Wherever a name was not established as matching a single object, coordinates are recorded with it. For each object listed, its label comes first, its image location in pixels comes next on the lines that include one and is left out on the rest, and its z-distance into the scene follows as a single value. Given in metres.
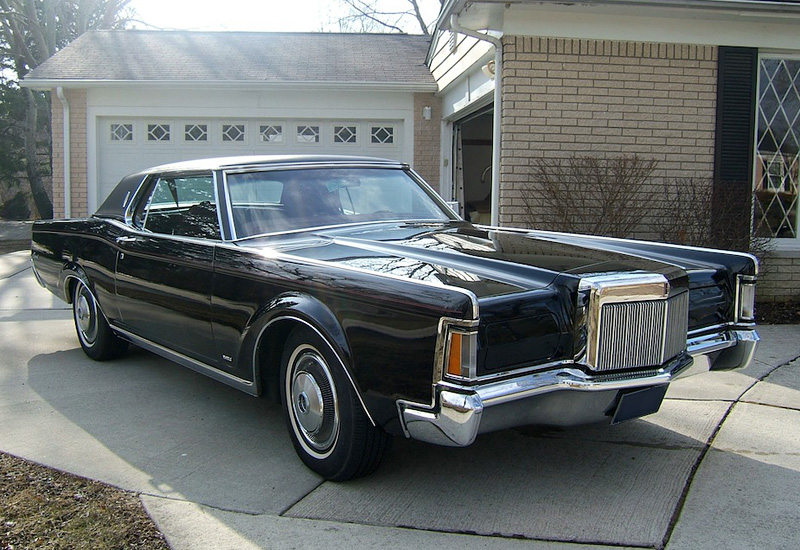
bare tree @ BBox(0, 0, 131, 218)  22.77
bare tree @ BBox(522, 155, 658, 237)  7.67
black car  2.89
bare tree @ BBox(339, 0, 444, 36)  28.20
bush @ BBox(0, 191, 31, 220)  25.53
